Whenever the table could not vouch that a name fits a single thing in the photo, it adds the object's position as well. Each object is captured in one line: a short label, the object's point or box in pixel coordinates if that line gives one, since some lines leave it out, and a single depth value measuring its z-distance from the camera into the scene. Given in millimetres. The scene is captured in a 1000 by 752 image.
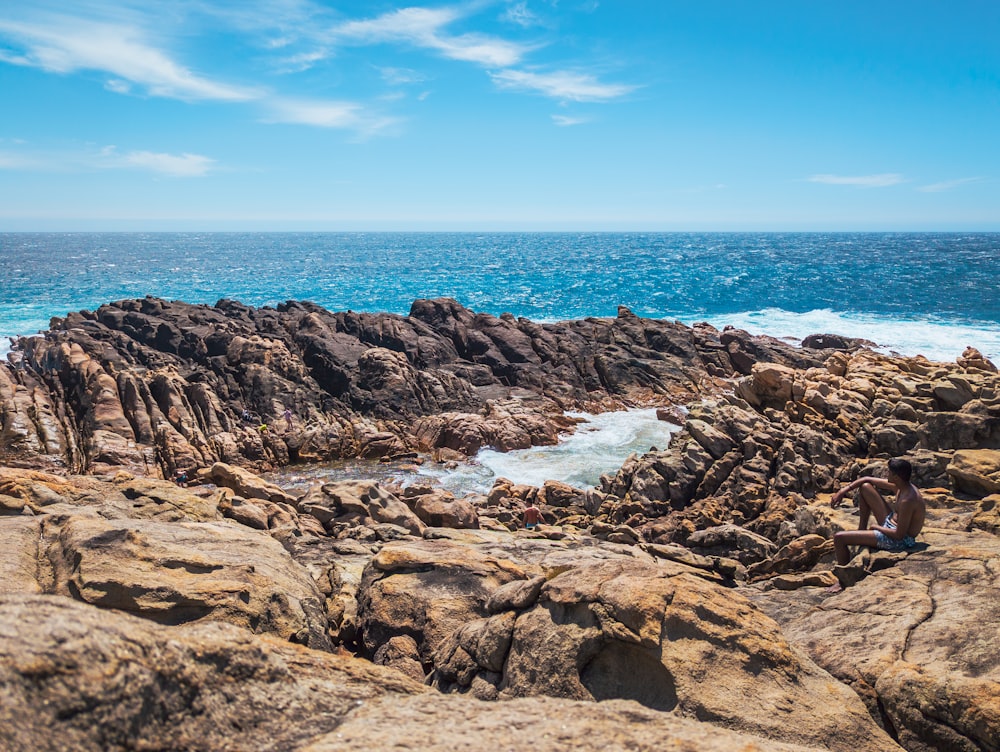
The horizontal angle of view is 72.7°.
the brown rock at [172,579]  7332
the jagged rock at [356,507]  15758
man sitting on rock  9586
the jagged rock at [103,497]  10906
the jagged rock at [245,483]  16953
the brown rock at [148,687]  2836
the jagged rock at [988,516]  11016
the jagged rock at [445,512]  17078
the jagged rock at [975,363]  22323
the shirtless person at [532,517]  19328
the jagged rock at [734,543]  14117
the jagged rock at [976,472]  12953
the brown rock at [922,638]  5785
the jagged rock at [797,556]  11750
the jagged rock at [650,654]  5797
